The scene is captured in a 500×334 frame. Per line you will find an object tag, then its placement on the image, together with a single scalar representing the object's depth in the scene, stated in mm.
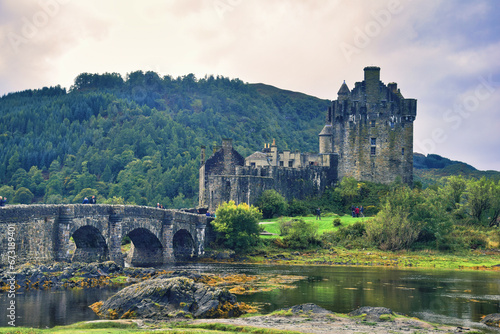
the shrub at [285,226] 73188
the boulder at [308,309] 34312
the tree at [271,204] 83000
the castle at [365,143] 95750
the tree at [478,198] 75562
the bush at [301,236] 70250
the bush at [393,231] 70312
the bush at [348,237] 71438
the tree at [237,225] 68188
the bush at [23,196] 135162
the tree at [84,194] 133125
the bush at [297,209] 85938
